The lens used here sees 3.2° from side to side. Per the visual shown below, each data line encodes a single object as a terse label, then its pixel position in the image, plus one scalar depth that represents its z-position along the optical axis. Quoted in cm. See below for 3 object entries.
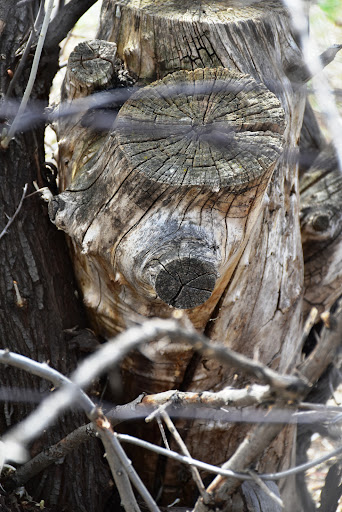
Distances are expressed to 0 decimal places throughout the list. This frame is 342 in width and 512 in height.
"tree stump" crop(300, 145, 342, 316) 753
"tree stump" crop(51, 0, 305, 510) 719
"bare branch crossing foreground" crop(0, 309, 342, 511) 695
